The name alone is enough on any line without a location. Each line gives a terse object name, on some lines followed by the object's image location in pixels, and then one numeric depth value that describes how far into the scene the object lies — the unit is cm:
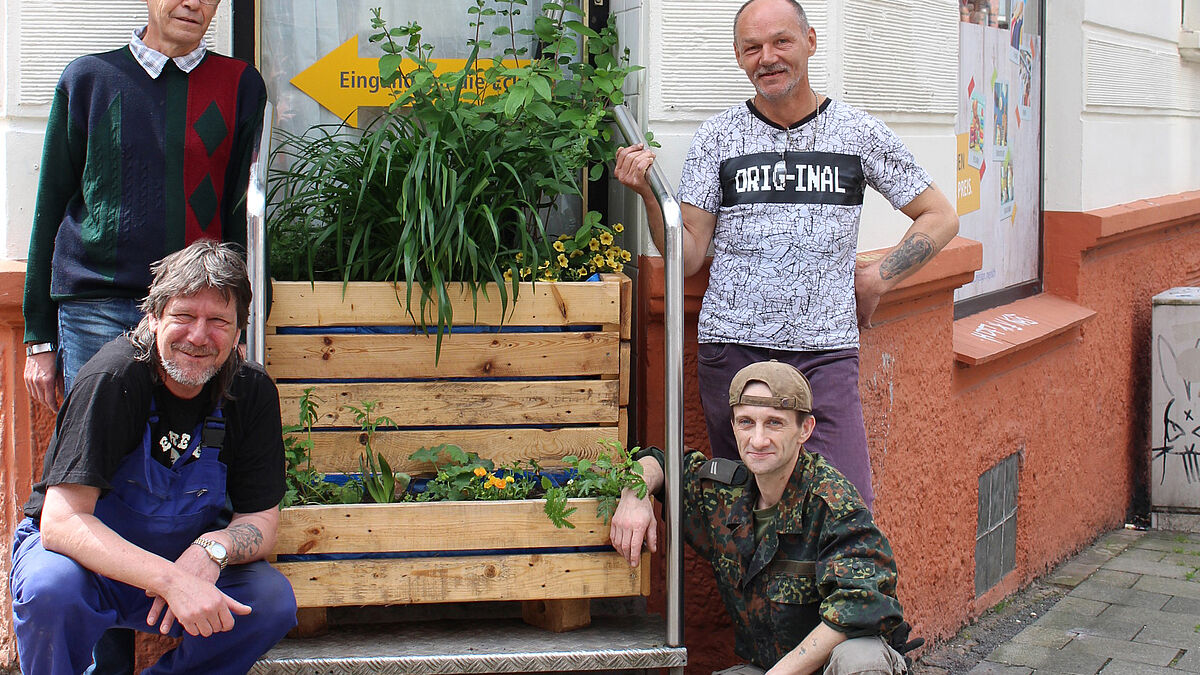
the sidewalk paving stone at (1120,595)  538
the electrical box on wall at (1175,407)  646
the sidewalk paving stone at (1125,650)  471
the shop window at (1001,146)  544
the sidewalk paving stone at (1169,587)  550
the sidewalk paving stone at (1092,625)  500
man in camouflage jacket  303
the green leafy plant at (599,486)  324
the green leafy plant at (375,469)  339
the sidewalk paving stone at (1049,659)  462
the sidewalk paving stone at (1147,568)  578
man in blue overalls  292
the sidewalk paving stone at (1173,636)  487
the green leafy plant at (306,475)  335
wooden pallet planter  321
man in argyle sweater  335
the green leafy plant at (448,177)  347
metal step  321
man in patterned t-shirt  355
